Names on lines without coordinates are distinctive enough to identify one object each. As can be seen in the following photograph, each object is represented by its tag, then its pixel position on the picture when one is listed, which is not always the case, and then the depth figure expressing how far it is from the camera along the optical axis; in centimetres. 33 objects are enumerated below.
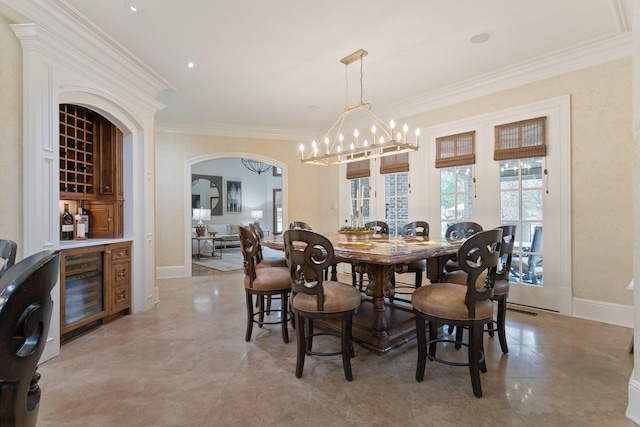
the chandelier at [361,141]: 296
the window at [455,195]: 411
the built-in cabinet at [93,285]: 272
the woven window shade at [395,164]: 475
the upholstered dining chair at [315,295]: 202
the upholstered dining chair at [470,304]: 184
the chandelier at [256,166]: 1092
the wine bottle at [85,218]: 340
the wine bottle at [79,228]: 325
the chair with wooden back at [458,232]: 315
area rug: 644
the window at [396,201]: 482
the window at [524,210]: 355
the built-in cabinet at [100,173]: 340
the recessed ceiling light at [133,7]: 242
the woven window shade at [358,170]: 534
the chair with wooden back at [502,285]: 234
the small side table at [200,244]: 763
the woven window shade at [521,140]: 346
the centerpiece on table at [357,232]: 313
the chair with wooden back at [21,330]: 61
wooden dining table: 210
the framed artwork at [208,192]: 1033
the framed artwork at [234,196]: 1102
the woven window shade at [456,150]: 404
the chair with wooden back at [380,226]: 408
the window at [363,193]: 537
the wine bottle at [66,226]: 318
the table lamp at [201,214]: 1004
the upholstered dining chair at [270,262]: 322
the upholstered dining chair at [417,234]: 319
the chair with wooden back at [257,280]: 264
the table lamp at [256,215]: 1153
